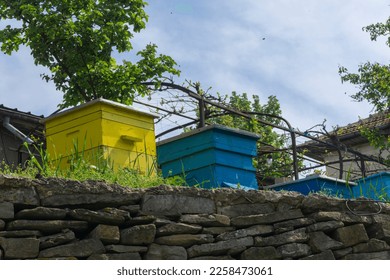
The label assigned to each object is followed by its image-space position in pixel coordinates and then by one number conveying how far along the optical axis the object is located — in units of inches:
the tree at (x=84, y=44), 374.6
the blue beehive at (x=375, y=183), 303.0
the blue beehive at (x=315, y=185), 290.7
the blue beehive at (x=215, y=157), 255.8
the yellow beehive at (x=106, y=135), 234.7
